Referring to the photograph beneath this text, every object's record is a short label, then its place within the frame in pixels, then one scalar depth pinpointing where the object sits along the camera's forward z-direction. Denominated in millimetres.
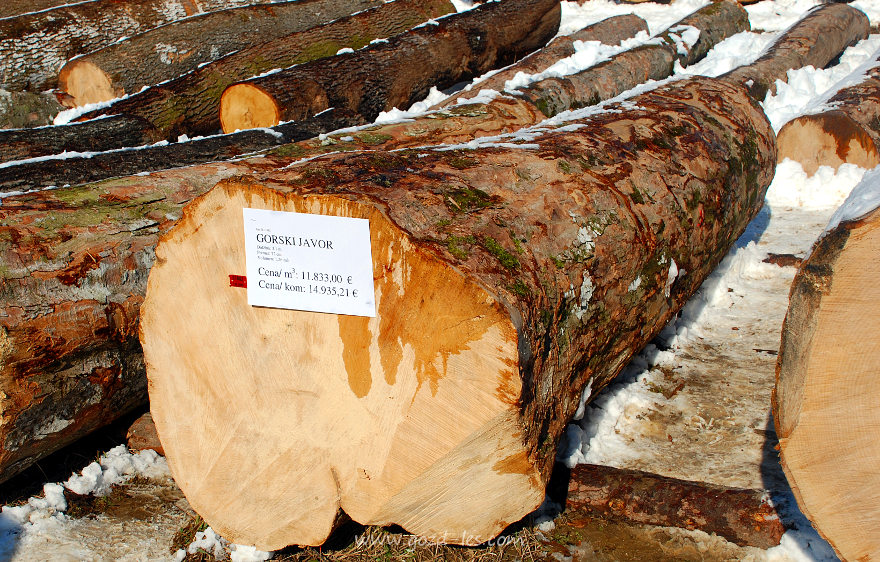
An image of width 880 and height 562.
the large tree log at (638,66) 5555
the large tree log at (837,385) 1845
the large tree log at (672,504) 2674
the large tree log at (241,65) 5852
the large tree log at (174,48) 6777
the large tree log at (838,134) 5594
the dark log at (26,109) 6586
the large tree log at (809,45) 6938
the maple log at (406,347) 2160
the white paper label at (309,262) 2193
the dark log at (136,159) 3922
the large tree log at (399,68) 5746
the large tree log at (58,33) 7145
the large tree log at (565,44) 6879
